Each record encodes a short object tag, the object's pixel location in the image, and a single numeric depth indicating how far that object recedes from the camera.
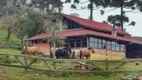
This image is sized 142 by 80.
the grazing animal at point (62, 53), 38.06
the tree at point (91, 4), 62.69
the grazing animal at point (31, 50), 38.35
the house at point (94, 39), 43.03
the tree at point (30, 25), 56.00
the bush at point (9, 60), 25.24
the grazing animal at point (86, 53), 36.03
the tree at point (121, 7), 58.94
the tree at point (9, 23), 66.52
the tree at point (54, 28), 41.91
